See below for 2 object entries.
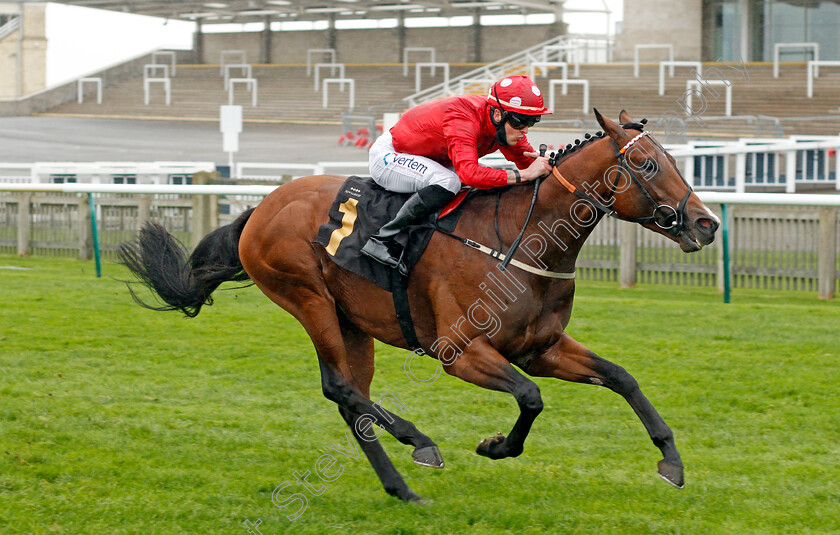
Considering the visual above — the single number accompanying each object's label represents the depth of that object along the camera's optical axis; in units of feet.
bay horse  24.39
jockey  25.62
